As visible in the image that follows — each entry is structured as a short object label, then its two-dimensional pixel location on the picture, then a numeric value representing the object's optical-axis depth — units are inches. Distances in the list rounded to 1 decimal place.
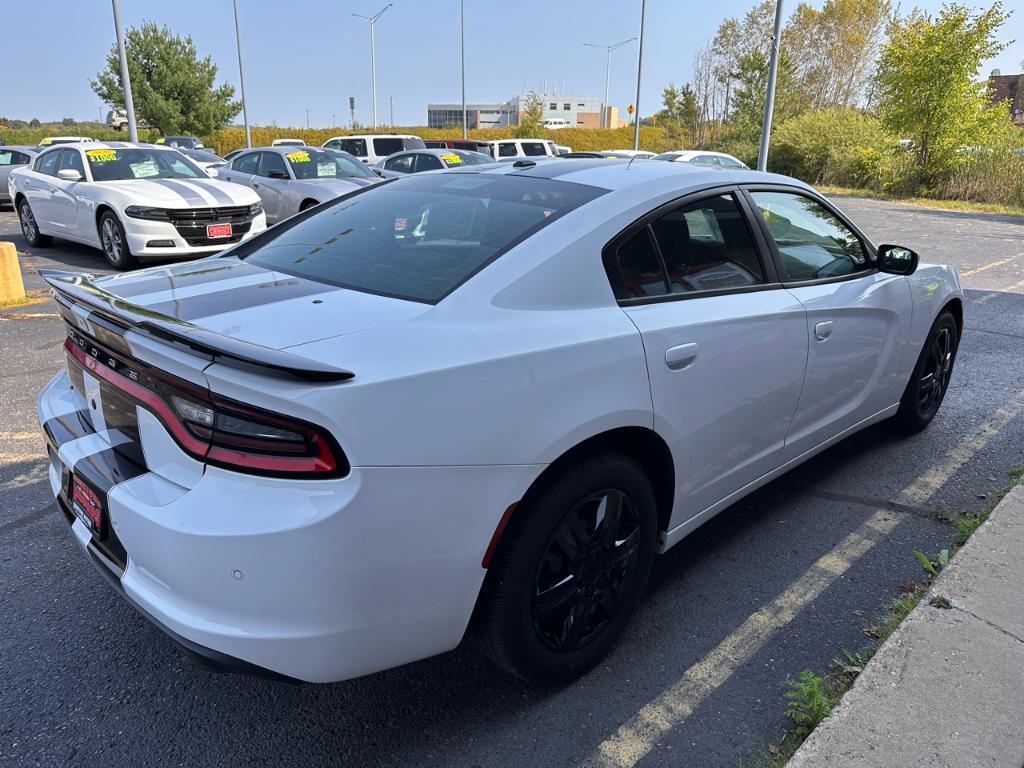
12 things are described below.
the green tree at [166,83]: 1563.7
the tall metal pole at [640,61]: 1342.3
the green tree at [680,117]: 1931.6
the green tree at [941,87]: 904.5
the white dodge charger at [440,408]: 69.6
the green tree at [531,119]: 1844.2
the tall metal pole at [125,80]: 716.0
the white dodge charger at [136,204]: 366.9
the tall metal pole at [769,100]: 700.0
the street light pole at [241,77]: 1333.7
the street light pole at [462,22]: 1605.6
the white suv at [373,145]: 789.9
